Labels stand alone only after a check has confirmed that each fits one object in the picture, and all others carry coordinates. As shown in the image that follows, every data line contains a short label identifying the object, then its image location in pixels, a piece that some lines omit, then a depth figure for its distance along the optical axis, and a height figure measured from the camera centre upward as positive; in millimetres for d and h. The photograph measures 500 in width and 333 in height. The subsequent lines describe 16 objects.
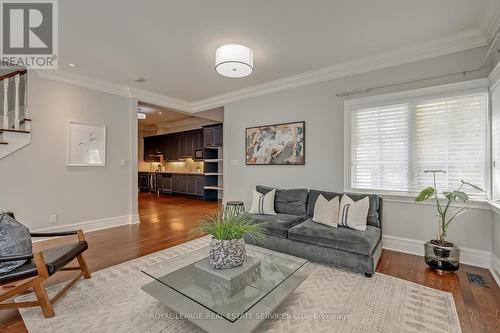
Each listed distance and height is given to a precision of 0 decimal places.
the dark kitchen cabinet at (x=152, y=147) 9909 +763
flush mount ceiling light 2887 +1355
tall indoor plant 2613 -825
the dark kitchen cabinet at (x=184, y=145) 8805 +773
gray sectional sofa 2562 -861
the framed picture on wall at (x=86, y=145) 4156 +369
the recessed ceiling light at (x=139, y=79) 4198 +1585
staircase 3428 +770
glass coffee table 1527 -936
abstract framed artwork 4203 +419
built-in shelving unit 7547 +134
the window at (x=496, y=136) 2494 +339
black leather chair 1755 -877
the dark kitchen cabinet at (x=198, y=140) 8359 +916
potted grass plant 1930 -645
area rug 1741 -1220
